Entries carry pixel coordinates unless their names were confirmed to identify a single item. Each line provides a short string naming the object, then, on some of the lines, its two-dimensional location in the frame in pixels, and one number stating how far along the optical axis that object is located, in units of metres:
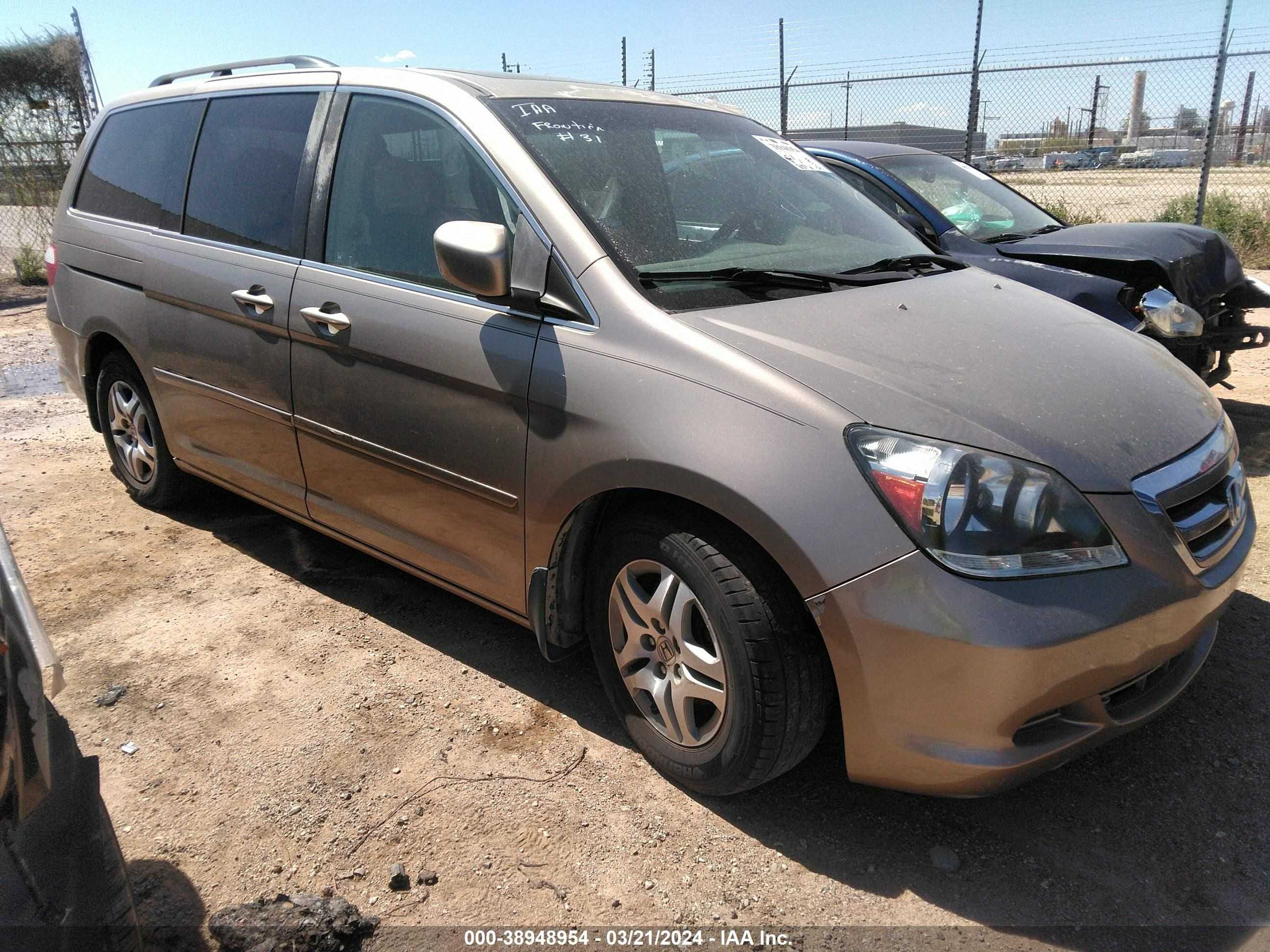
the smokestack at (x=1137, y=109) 12.43
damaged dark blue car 4.98
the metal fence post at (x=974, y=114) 11.17
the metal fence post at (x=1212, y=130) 10.13
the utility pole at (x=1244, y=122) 11.32
